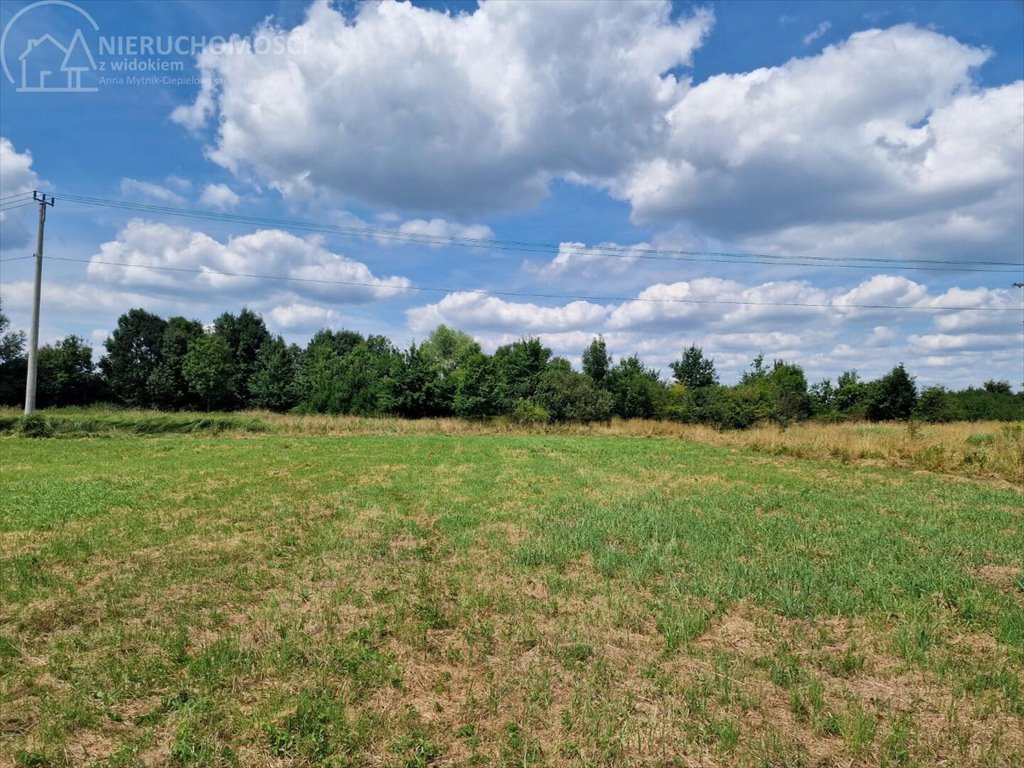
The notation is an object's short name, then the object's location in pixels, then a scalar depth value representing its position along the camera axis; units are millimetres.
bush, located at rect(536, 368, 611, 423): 36562
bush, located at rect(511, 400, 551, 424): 36062
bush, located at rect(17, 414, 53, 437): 23125
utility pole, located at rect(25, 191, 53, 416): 25531
